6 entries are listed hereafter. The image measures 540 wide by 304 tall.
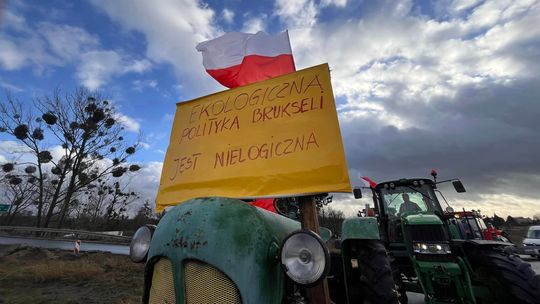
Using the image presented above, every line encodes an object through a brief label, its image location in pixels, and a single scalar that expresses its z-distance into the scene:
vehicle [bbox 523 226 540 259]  18.92
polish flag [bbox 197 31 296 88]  3.81
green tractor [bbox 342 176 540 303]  3.82
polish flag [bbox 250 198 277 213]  3.52
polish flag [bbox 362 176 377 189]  6.82
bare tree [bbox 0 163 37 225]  19.66
